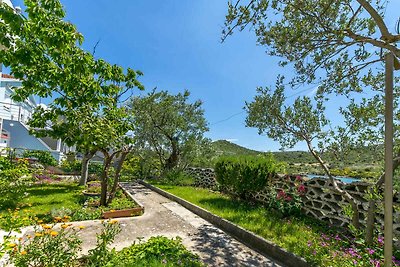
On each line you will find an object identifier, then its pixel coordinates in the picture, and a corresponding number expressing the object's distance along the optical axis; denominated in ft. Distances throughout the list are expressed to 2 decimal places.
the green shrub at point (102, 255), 9.53
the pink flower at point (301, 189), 21.40
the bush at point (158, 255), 10.07
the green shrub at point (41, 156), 55.57
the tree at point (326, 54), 14.40
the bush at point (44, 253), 8.46
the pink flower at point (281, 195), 21.84
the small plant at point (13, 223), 9.78
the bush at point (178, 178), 44.88
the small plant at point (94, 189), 28.68
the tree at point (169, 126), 48.80
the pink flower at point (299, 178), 22.22
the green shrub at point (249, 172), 25.75
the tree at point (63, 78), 13.30
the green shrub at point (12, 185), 19.67
